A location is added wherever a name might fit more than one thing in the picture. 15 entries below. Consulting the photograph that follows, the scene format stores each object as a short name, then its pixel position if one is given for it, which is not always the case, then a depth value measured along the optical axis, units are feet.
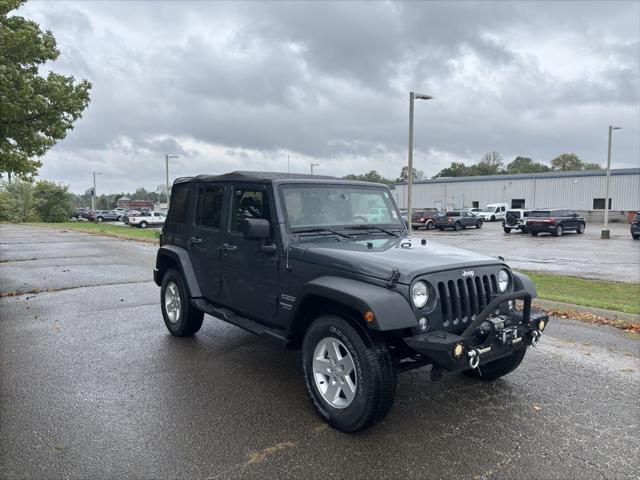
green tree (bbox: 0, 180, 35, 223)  182.60
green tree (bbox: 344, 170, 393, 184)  362.74
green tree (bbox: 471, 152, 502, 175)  368.25
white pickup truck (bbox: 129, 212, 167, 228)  151.53
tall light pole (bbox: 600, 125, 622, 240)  91.95
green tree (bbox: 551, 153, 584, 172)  347.77
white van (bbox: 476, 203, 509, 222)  160.45
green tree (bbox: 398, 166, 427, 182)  414.82
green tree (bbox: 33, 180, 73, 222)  195.83
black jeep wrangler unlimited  11.21
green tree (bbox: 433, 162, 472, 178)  378.94
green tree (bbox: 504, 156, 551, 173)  362.74
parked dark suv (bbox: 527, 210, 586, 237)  99.40
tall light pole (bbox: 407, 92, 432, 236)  53.52
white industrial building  168.96
